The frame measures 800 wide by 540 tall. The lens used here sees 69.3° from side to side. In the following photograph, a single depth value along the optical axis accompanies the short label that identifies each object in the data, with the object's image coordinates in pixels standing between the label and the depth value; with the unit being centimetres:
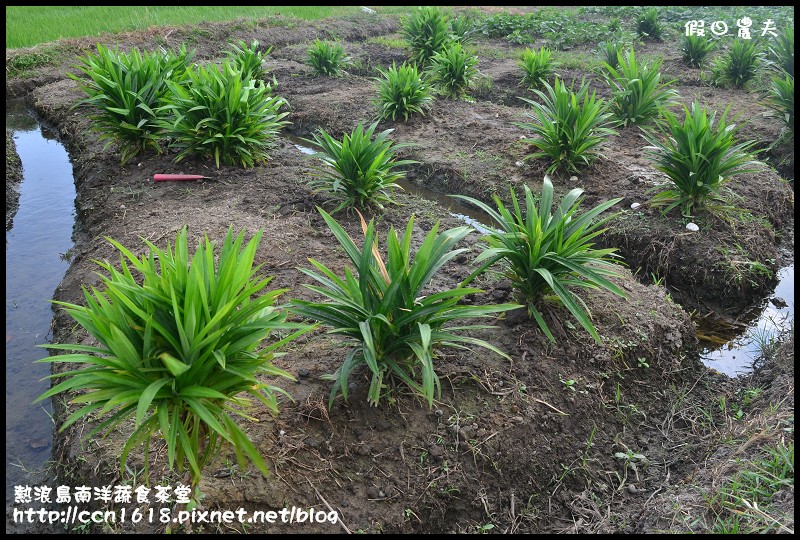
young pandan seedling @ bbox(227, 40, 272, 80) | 732
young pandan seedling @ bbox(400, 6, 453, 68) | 956
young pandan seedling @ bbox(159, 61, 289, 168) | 529
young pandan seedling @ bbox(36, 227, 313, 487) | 213
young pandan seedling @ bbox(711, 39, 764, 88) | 766
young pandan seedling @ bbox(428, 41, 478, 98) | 764
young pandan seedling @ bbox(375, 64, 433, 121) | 655
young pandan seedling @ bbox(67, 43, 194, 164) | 555
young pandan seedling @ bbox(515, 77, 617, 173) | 518
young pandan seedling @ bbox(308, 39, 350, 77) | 869
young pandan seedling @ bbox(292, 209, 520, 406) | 276
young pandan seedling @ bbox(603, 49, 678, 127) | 613
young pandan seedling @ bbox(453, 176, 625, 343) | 321
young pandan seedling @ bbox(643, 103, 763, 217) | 444
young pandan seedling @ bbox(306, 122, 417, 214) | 466
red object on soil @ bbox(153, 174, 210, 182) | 536
